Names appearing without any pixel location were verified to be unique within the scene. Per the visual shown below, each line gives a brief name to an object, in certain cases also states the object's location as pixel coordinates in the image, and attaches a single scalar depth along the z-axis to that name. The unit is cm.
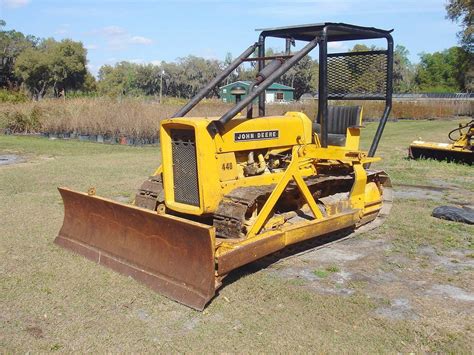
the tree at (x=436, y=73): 8744
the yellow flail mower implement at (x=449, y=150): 1267
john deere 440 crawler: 489
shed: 5419
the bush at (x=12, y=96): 2491
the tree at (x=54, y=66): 4903
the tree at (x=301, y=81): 6500
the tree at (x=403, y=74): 8194
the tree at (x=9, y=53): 5075
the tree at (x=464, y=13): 4794
